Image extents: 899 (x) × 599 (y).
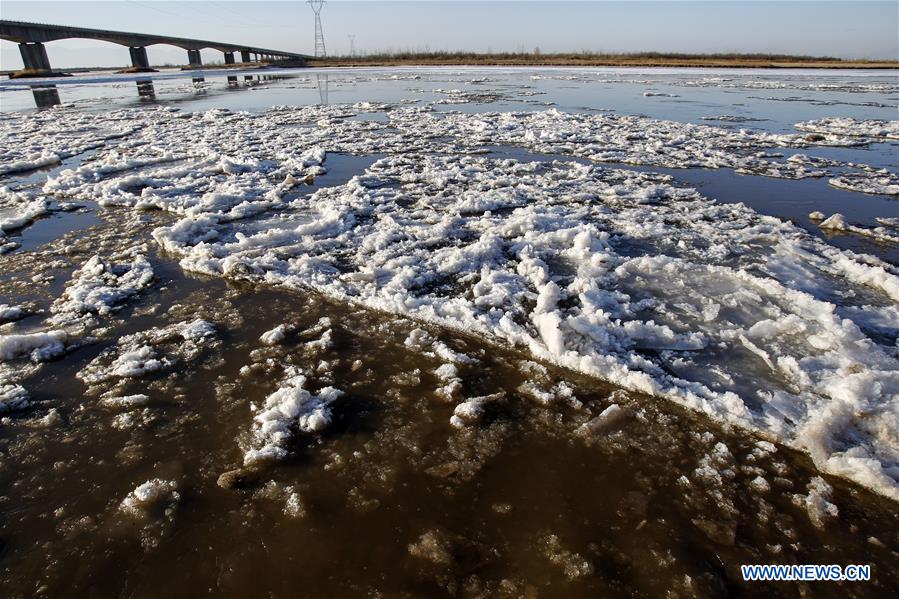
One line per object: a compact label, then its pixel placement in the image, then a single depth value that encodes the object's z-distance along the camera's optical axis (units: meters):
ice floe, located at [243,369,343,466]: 2.46
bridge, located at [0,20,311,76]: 42.69
